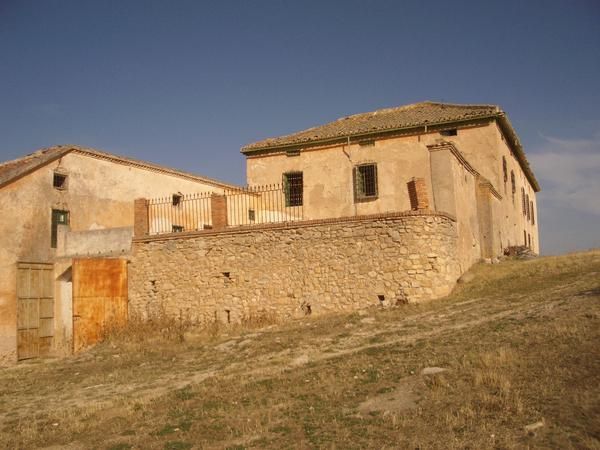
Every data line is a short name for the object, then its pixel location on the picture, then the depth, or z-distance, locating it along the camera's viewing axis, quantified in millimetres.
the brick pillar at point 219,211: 16469
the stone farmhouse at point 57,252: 16188
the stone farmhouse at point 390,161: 20562
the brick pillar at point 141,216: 17297
